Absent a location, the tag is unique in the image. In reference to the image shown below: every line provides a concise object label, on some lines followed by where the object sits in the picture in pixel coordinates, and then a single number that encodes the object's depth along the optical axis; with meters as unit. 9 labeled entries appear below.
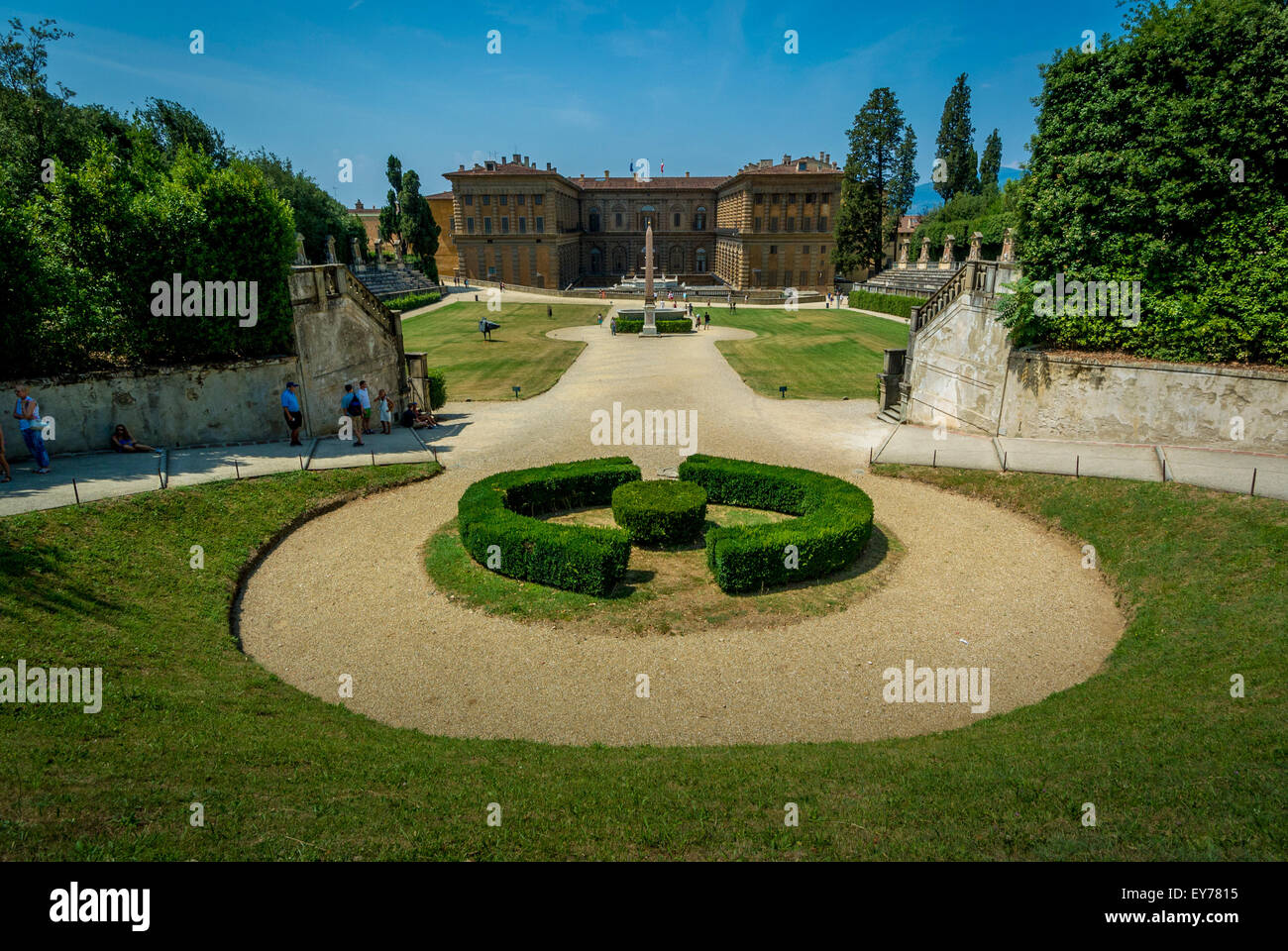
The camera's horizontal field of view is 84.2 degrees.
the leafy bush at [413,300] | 60.66
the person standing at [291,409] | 19.88
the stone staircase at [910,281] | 63.38
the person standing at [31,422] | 15.66
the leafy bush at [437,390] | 26.44
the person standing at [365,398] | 21.53
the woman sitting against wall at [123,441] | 18.02
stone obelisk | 58.19
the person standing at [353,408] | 20.86
